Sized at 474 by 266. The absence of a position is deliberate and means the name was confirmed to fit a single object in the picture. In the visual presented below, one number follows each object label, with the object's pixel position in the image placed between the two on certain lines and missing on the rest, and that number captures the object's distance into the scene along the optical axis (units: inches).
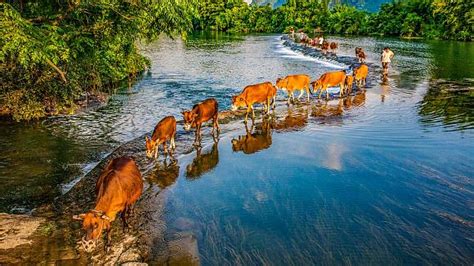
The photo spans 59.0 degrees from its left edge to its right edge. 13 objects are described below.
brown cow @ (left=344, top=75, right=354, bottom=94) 896.3
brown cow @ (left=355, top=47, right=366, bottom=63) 1340.2
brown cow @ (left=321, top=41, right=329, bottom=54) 1765.5
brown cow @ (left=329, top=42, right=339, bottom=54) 1759.4
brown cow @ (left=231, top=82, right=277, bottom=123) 666.7
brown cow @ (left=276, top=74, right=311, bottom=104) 821.5
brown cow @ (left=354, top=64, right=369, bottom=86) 960.3
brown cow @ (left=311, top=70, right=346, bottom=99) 847.1
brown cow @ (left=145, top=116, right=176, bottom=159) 470.8
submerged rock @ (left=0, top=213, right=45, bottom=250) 293.8
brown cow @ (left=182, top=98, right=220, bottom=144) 526.3
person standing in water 1112.2
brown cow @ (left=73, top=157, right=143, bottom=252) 268.2
